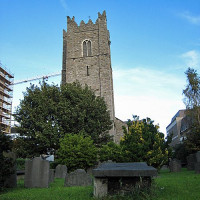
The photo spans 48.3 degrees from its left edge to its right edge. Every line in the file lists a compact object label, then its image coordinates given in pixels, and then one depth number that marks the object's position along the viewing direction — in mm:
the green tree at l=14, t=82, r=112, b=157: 21062
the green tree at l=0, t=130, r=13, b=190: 8023
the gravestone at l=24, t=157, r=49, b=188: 9430
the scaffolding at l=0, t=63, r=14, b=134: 51438
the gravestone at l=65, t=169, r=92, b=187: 9608
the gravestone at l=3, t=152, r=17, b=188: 9160
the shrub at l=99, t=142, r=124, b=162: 18438
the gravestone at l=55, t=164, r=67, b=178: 15117
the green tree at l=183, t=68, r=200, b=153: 23078
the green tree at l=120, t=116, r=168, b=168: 14845
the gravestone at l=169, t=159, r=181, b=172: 17952
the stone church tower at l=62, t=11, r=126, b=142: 30600
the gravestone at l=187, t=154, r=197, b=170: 18278
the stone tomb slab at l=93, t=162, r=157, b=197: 5875
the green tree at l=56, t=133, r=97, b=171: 17141
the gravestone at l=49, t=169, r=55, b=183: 11376
